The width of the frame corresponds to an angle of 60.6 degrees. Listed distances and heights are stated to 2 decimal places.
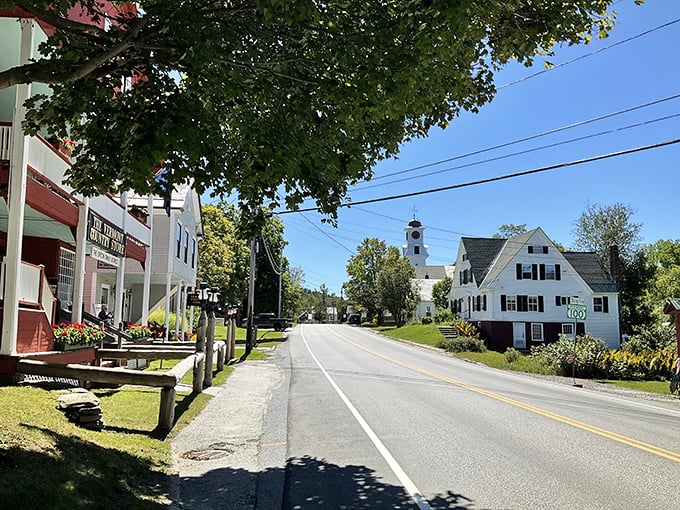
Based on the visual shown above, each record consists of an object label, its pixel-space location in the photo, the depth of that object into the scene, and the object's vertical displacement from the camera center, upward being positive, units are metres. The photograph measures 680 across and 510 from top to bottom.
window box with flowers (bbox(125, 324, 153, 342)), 19.03 -0.90
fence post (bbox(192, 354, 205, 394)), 14.89 -1.79
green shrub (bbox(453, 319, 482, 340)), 48.97 -1.73
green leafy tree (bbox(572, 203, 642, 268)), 61.06 +8.42
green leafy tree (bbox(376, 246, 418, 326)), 77.06 +2.47
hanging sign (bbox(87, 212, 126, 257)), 14.70 +1.92
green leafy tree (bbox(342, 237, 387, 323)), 99.94 +7.00
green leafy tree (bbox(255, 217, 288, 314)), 75.50 +4.10
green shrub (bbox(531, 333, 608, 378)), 27.44 -2.27
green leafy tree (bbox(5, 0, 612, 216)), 6.01 +2.60
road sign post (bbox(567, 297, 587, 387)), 23.89 +0.04
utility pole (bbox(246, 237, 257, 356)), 31.97 +0.00
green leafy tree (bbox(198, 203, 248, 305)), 51.88 +4.86
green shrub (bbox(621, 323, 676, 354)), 39.19 -1.92
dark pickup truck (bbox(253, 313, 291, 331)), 62.44 -1.61
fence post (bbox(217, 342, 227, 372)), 21.45 -1.87
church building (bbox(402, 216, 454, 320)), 93.69 +8.22
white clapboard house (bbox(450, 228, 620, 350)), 49.81 +1.37
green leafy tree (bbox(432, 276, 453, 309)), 84.38 +2.62
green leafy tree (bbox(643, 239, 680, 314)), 57.31 +3.31
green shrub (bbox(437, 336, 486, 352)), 42.81 -2.61
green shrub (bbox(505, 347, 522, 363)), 33.74 -2.68
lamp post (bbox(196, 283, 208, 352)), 17.05 -0.73
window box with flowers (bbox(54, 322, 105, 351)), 12.04 -0.67
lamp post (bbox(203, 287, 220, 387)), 17.18 -1.23
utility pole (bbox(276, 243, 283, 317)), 72.36 +3.69
